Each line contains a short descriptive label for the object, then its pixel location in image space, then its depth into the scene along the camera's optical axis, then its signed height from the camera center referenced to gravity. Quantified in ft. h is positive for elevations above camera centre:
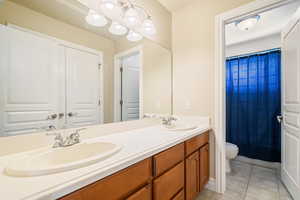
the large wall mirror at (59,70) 2.80 +0.72
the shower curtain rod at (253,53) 7.95 +2.67
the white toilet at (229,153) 7.06 -2.60
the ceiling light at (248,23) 6.33 +3.35
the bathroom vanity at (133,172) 1.73 -1.12
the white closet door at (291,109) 4.87 -0.35
